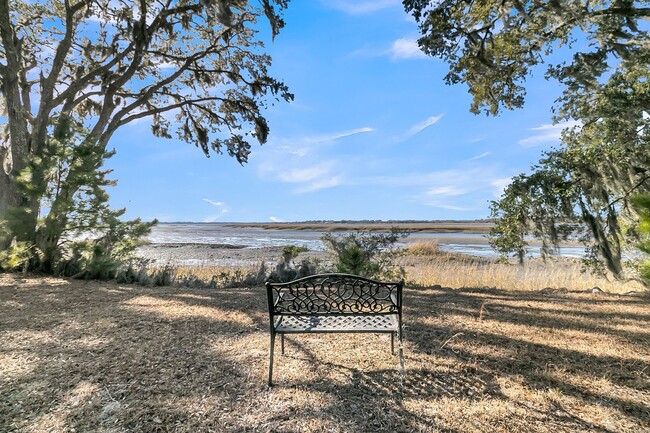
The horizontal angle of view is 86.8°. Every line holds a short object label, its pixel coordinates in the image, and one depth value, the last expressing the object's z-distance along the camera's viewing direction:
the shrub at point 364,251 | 7.41
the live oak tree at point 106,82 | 7.02
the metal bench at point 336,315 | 2.63
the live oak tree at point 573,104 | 6.67
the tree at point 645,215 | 3.02
